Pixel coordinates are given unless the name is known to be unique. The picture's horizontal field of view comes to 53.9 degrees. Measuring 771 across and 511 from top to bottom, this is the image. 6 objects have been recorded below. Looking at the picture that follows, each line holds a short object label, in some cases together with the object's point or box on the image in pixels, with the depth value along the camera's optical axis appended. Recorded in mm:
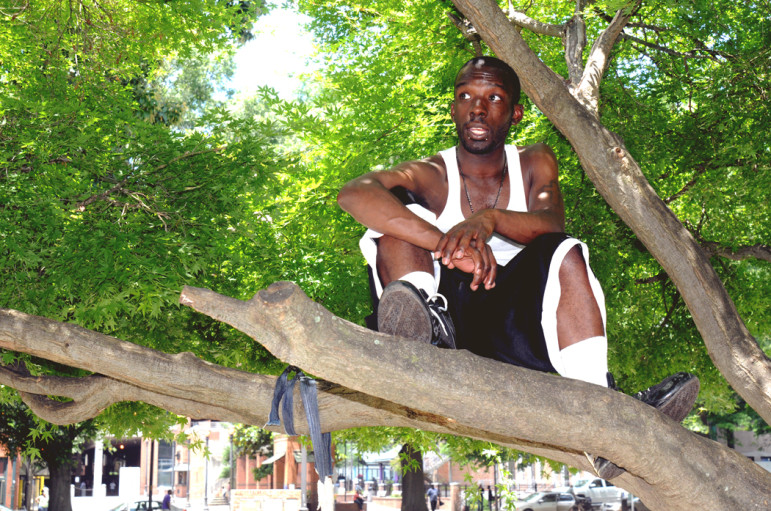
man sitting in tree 2826
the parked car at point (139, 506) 26938
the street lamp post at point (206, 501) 36722
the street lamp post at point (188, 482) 46681
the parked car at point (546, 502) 31109
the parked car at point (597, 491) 37000
